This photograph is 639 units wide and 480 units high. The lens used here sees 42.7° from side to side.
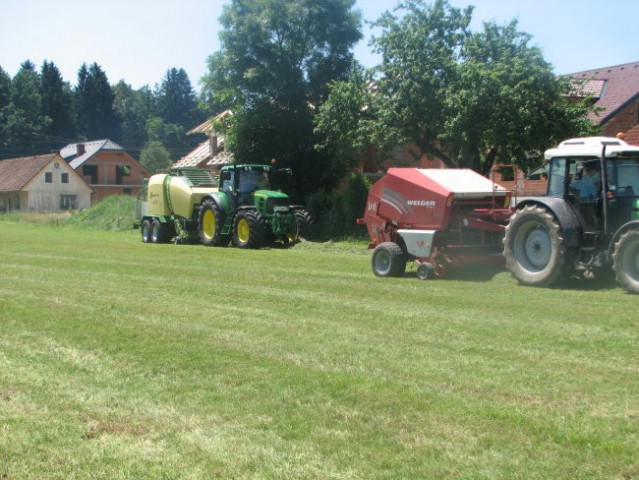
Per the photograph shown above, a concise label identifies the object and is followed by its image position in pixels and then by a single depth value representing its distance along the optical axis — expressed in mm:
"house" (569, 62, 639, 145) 34562
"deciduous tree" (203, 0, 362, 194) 31828
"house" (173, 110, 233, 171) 43719
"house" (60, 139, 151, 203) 85000
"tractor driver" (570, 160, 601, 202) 12906
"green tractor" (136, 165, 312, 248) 25328
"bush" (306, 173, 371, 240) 28844
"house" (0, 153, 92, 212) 74125
